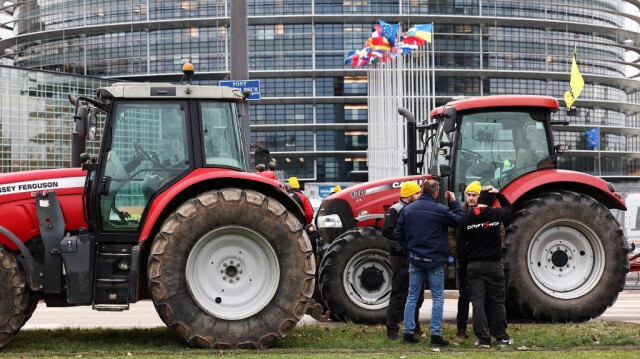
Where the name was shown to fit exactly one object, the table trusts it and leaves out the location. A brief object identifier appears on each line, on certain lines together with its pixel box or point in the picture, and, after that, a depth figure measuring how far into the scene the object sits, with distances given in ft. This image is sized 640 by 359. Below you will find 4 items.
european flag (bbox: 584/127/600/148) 230.48
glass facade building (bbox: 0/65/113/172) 225.56
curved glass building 255.50
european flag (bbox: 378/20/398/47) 154.51
